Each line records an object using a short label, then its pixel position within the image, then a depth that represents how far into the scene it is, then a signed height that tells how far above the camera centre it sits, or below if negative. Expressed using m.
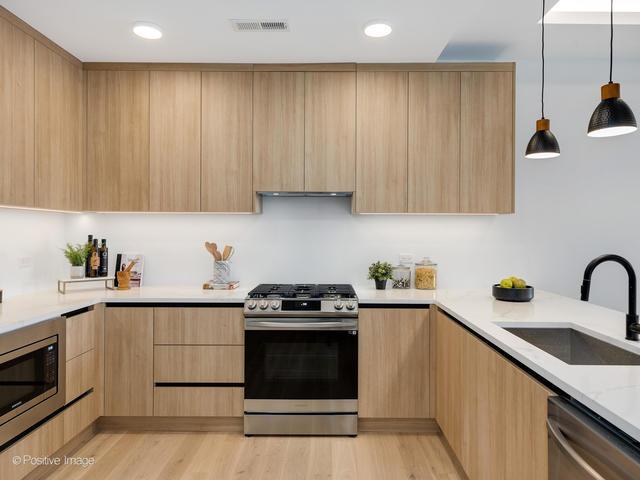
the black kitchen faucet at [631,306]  1.55 -0.25
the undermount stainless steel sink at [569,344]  1.75 -0.49
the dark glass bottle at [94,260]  2.99 -0.18
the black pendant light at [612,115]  1.61 +0.49
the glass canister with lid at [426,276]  3.09 -0.29
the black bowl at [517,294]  2.48 -0.34
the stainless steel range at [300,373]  2.66 -0.88
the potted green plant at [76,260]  2.91 -0.17
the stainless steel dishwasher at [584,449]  0.96 -0.54
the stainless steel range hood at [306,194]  3.00 +0.32
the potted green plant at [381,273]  3.06 -0.27
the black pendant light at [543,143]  2.11 +0.49
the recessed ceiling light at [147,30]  2.39 +1.23
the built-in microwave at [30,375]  1.90 -0.71
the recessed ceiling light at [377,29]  2.37 +1.23
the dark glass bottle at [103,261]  3.06 -0.19
